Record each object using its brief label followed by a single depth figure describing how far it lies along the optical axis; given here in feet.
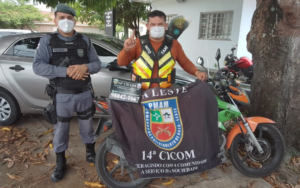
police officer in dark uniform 7.79
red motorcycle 21.37
